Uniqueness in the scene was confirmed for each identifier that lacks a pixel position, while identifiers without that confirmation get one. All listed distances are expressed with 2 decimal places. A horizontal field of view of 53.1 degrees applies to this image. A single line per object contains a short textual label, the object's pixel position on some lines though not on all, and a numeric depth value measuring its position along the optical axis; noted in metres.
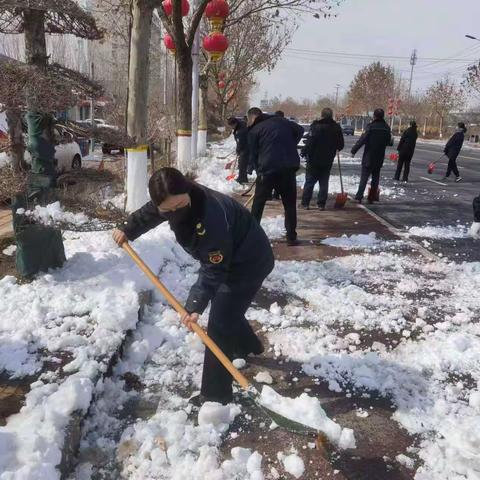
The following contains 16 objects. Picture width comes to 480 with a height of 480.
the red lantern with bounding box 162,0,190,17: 9.71
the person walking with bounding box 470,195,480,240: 6.49
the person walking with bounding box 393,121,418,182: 11.67
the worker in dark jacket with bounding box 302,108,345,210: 7.94
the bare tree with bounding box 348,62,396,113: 62.09
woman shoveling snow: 2.38
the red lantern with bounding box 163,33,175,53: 10.74
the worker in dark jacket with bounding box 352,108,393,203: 8.59
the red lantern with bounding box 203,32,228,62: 9.53
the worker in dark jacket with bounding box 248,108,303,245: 5.79
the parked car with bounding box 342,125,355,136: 47.12
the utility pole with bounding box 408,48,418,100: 66.81
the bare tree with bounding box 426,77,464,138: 50.22
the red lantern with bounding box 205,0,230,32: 8.85
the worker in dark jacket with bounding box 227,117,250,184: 10.53
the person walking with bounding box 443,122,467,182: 12.66
